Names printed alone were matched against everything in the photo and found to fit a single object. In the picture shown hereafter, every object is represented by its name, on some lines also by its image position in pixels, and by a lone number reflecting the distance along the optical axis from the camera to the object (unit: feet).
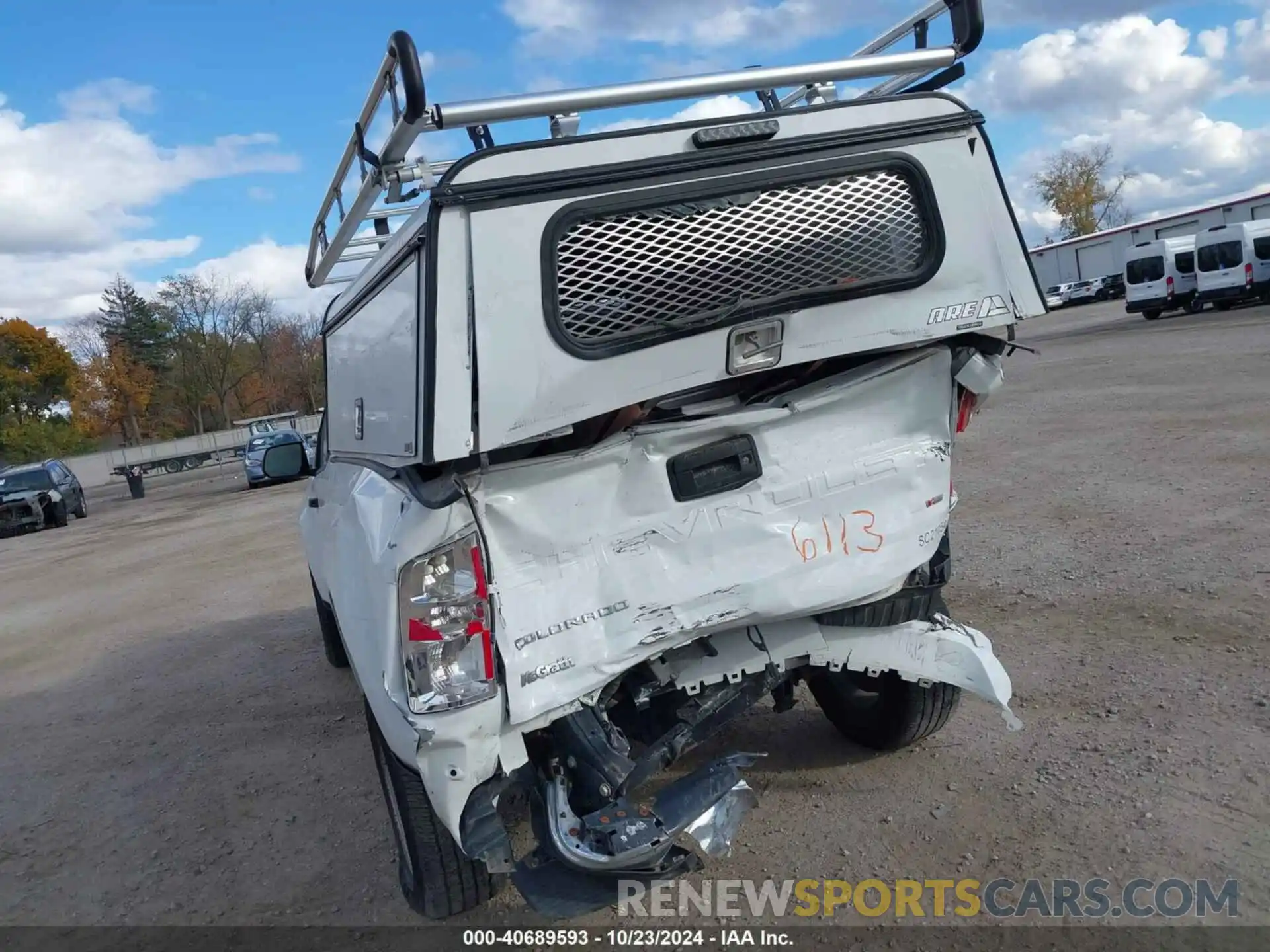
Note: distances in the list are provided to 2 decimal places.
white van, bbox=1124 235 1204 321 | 100.01
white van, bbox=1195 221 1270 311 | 92.32
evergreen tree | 220.84
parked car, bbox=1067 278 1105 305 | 171.01
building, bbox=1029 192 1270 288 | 152.66
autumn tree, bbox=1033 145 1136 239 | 281.54
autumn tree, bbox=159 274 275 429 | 215.72
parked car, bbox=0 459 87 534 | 72.43
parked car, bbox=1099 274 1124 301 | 168.96
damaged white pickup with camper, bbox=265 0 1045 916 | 9.31
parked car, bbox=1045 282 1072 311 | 175.01
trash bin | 102.94
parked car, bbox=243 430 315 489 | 83.76
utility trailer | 147.23
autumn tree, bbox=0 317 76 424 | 175.69
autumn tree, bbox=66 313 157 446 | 205.05
